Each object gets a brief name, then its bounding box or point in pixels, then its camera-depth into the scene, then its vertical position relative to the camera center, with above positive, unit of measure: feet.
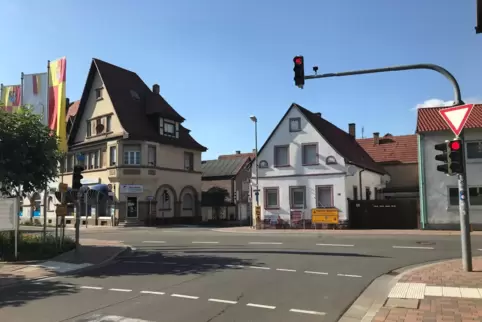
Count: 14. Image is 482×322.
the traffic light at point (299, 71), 45.19 +12.84
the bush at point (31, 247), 50.88 -5.29
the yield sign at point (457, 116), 36.22 +6.64
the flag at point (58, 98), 76.02 +17.99
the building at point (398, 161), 147.95 +12.95
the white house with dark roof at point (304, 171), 110.42 +7.37
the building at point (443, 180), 94.68 +3.89
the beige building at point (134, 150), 138.10 +16.99
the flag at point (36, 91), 76.84 +19.37
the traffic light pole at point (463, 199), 37.04 -0.11
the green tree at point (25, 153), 50.31 +5.82
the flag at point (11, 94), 79.00 +19.41
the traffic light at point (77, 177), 55.83 +3.22
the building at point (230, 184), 170.30 +6.93
